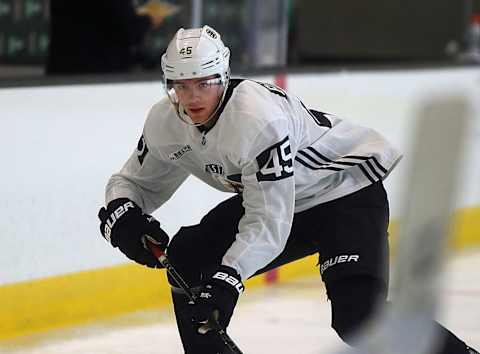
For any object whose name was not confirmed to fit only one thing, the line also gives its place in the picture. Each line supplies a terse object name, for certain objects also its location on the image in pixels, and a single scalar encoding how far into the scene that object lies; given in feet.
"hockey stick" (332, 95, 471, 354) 25.22
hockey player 43.86
